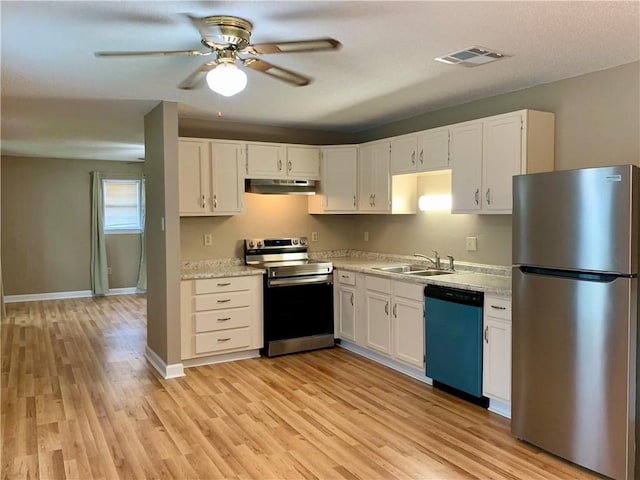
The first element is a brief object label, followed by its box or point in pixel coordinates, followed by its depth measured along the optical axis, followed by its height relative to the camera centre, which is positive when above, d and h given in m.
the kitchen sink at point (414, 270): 4.64 -0.39
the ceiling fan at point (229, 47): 2.36 +0.87
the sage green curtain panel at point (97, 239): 8.65 -0.15
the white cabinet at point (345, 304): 5.01 -0.76
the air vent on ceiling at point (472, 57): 2.96 +1.05
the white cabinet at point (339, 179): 5.41 +0.55
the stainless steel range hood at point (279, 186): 5.11 +0.45
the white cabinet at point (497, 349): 3.41 -0.84
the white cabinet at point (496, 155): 3.59 +0.55
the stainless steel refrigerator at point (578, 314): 2.59 -0.48
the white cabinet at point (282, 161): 5.10 +0.72
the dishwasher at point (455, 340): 3.64 -0.85
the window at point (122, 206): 8.95 +0.43
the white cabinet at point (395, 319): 4.18 -0.79
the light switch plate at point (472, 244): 4.36 -0.13
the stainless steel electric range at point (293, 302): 4.94 -0.72
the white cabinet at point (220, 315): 4.61 -0.81
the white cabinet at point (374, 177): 4.99 +0.53
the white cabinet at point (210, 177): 4.75 +0.51
